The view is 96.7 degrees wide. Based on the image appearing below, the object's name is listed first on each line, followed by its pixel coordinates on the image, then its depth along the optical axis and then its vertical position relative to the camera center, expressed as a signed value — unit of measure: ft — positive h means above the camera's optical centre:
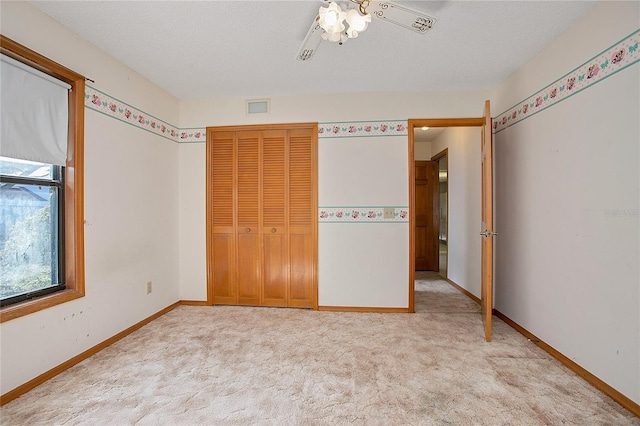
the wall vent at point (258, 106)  10.61 +3.98
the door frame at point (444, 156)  14.98 +3.11
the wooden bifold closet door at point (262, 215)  10.60 -0.12
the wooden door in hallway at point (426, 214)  17.29 -0.19
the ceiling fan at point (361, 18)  4.80 +3.59
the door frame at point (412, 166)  10.13 +1.61
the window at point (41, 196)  5.70 +0.38
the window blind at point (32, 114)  5.51 +2.10
